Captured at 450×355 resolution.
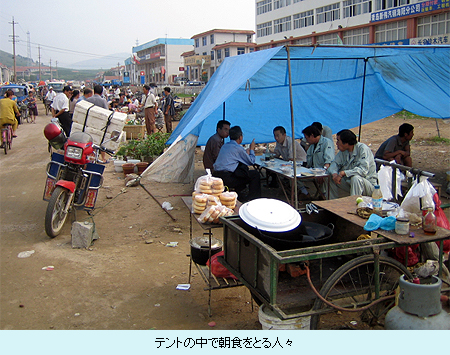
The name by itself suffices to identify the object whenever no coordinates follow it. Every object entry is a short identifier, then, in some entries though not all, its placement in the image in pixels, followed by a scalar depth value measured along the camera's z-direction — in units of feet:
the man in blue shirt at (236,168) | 21.09
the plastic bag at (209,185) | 12.46
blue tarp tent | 19.07
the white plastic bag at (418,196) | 9.95
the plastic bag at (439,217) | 10.51
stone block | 16.22
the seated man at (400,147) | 21.83
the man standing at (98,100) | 28.14
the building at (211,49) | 185.40
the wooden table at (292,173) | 19.24
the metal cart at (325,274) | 8.66
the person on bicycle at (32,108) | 69.21
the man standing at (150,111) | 42.09
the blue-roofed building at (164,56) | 272.92
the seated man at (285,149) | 24.16
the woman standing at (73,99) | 29.53
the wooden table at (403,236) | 9.16
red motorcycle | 16.92
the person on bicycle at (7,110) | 37.58
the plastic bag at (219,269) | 11.87
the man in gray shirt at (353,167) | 18.28
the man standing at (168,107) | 46.14
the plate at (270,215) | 9.53
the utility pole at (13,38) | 174.17
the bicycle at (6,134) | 38.60
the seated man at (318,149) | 21.57
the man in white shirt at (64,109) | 26.61
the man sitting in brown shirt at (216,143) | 23.62
